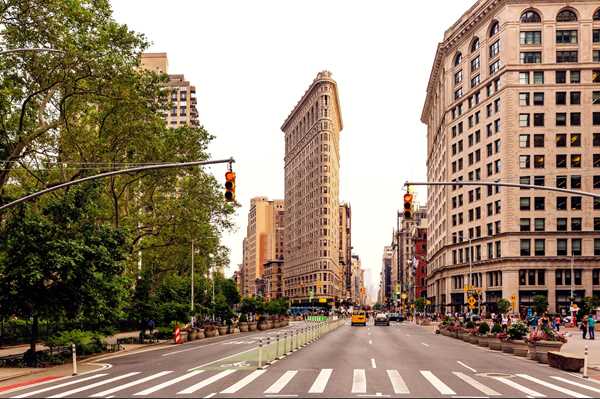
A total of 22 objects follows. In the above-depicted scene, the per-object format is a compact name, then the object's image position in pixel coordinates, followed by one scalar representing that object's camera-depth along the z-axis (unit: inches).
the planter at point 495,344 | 1523.1
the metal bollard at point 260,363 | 983.3
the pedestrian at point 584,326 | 1894.2
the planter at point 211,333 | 2271.0
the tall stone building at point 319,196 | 6884.8
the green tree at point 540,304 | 3203.2
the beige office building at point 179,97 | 6569.9
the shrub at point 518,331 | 1398.9
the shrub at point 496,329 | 1643.7
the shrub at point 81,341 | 1243.8
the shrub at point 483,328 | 1758.1
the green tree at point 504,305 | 3184.1
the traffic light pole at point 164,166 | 793.6
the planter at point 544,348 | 1186.5
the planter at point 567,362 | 1021.2
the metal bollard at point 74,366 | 960.0
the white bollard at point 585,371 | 927.4
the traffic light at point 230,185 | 815.1
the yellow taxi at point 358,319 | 3283.7
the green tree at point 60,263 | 1090.2
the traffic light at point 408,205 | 929.5
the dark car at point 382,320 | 3250.7
